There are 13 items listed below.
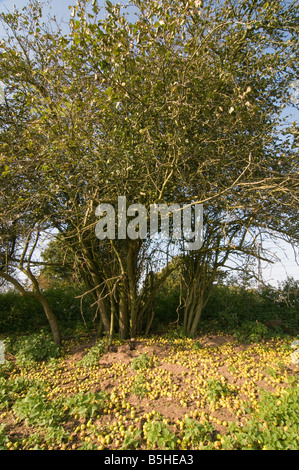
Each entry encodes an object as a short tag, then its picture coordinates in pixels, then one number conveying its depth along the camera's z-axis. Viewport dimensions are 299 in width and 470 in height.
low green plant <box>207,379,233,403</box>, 3.05
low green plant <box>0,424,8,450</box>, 2.47
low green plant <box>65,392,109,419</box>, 2.82
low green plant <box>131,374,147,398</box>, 3.24
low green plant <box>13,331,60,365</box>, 4.34
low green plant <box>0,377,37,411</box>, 3.18
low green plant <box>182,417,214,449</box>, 2.35
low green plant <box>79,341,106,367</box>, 4.09
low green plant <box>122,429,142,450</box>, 2.34
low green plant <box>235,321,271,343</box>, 5.15
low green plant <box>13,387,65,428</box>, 2.72
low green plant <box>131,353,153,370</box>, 3.89
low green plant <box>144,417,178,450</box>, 2.27
